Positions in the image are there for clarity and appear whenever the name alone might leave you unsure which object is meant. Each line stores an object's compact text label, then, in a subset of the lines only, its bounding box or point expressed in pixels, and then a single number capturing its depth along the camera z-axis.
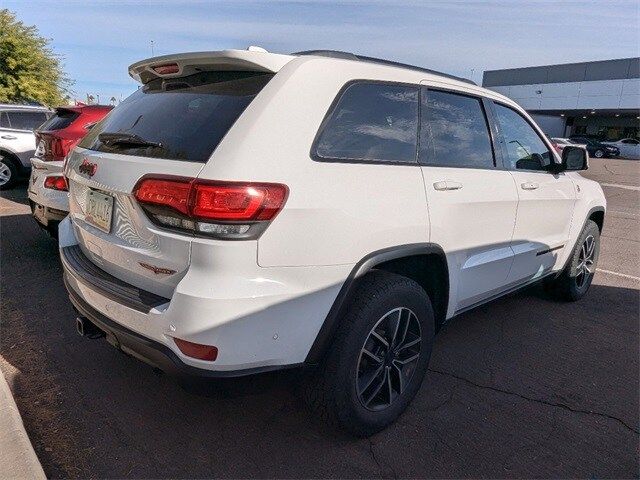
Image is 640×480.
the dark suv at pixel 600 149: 34.06
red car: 4.38
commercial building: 39.88
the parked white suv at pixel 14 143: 8.96
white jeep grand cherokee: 1.84
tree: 22.47
